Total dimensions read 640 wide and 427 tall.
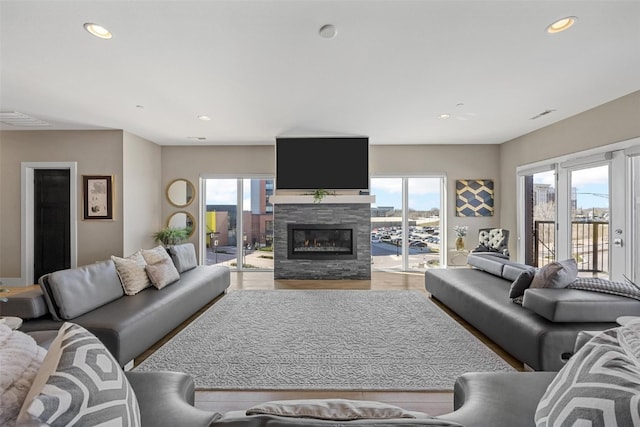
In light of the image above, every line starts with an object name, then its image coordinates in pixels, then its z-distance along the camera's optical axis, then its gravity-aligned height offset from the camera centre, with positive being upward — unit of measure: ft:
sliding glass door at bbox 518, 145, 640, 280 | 11.76 +0.12
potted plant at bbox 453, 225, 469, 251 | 19.45 -1.35
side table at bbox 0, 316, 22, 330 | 5.47 -1.97
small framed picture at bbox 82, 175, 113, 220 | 16.25 +1.17
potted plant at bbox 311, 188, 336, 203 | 18.24 +1.32
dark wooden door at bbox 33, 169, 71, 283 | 17.12 -0.15
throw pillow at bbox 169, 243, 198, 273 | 12.84 -1.82
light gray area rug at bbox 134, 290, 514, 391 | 7.03 -3.82
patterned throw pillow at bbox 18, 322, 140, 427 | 2.22 -1.43
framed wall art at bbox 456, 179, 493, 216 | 19.98 +1.32
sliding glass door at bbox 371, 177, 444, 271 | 20.33 -0.49
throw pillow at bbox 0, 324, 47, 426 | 2.39 -1.43
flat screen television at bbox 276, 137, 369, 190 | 17.89 +3.25
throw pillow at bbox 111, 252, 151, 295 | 9.55 -1.91
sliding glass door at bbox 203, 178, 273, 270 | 20.48 -0.11
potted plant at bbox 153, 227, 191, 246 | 19.26 -1.25
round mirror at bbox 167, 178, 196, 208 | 20.45 +1.72
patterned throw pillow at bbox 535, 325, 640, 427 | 2.28 -1.50
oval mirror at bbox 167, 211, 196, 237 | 20.43 -0.29
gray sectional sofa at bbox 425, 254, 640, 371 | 6.69 -2.59
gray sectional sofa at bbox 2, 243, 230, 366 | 7.12 -2.51
